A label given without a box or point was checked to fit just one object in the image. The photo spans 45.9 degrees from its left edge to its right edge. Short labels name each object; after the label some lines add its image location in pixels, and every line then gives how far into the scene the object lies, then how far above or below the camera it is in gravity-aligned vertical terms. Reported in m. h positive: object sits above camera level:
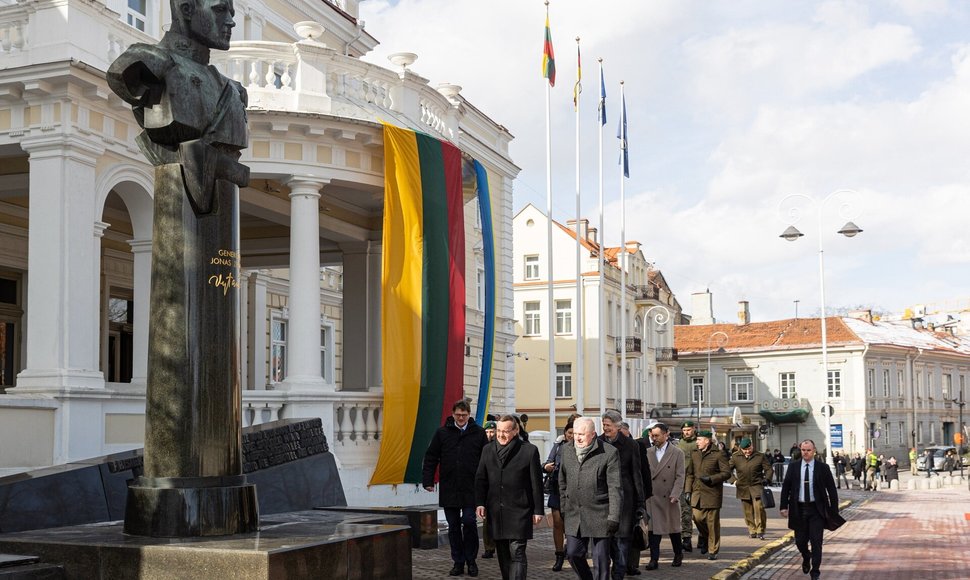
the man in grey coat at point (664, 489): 13.98 -1.33
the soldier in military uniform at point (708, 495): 15.29 -1.51
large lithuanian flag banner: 17.77 +1.24
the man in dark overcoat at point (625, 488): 10.54 -0.99
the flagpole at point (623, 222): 39.34 +5.76
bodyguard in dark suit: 12.99 -1.36
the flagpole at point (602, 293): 37.34 +3.04
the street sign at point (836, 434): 37.53 -1.75
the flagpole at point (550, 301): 32.22 +2.42
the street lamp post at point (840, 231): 32.97 +4.32
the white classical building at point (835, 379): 75.62 +0.16
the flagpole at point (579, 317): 34.18 +2.09
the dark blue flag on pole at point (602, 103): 37.34 +9.12
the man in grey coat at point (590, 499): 9.70 -0.99
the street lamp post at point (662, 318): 50.38 +2.92
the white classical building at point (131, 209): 15.27 +2.97
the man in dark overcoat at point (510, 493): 10.21 -0.98
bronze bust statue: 7.65 +0.71
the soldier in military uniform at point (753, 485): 18.42 -1.67
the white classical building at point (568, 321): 61.28 +3.50
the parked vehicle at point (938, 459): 61.97 -4.47
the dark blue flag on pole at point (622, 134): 39.31 +8.58
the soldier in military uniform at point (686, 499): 16.02 -1.65
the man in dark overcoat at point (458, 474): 11.79 -0.94
